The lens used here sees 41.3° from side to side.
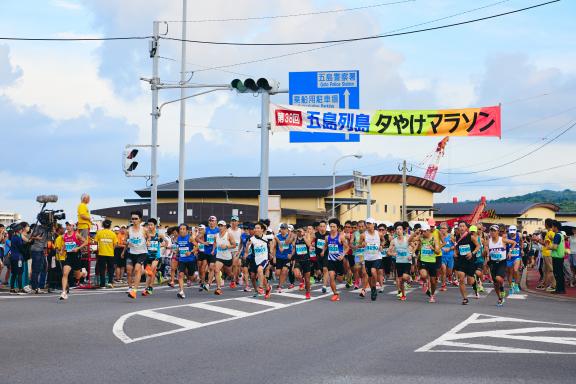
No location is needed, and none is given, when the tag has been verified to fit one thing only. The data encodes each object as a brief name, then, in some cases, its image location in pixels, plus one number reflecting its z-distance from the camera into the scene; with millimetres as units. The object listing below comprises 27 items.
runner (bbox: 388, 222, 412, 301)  19922
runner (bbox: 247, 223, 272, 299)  19141
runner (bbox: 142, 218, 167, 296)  19703
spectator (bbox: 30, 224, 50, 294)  19859
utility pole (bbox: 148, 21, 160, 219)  28928
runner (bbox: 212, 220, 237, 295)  20000
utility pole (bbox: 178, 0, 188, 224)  30422
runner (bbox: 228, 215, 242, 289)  20900
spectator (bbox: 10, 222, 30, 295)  20031
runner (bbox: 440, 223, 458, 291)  21823
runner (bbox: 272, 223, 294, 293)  20422
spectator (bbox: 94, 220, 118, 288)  21125
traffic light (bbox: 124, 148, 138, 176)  28672
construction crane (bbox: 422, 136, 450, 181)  110125
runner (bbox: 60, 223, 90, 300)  18547
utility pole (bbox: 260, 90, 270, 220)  28234
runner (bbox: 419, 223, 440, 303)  19420
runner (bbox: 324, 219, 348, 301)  19344
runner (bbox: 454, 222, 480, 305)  18422
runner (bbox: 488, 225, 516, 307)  18656
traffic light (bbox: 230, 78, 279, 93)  25828
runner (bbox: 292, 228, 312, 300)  19719
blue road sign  27641
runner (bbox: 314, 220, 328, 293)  19781
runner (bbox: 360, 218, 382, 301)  19369
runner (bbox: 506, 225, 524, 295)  21453
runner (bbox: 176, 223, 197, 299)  20672
